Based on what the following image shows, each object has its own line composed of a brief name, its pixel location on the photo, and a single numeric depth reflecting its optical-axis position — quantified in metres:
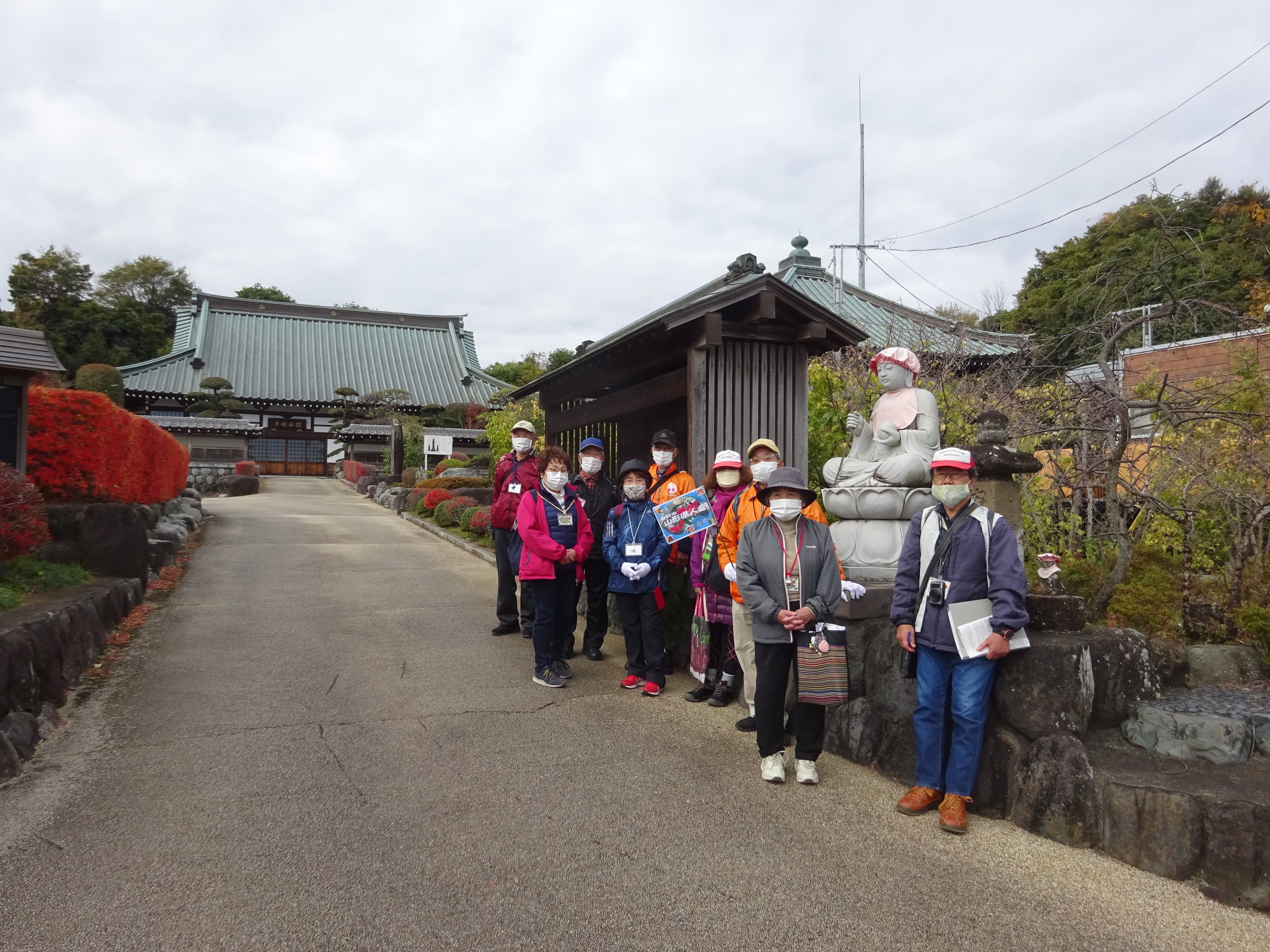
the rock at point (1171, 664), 4.55
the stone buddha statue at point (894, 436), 4.81
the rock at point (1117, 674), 4.05
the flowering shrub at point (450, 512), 15.78
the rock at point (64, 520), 7.66
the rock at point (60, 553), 7.36
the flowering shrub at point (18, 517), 6.26
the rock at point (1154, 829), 3.18
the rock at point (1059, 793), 3.50
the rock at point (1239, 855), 3.03
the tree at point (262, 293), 56.81
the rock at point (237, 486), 25.09
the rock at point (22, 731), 4.35
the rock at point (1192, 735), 3.65
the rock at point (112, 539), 7.82
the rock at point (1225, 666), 4.61
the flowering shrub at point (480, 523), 13.88
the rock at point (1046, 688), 3.67
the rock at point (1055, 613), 3.99
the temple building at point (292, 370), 36.06
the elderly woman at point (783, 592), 4.23
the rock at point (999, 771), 3.76
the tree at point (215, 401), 35.66
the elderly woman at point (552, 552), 5.77
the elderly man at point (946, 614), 3.65
